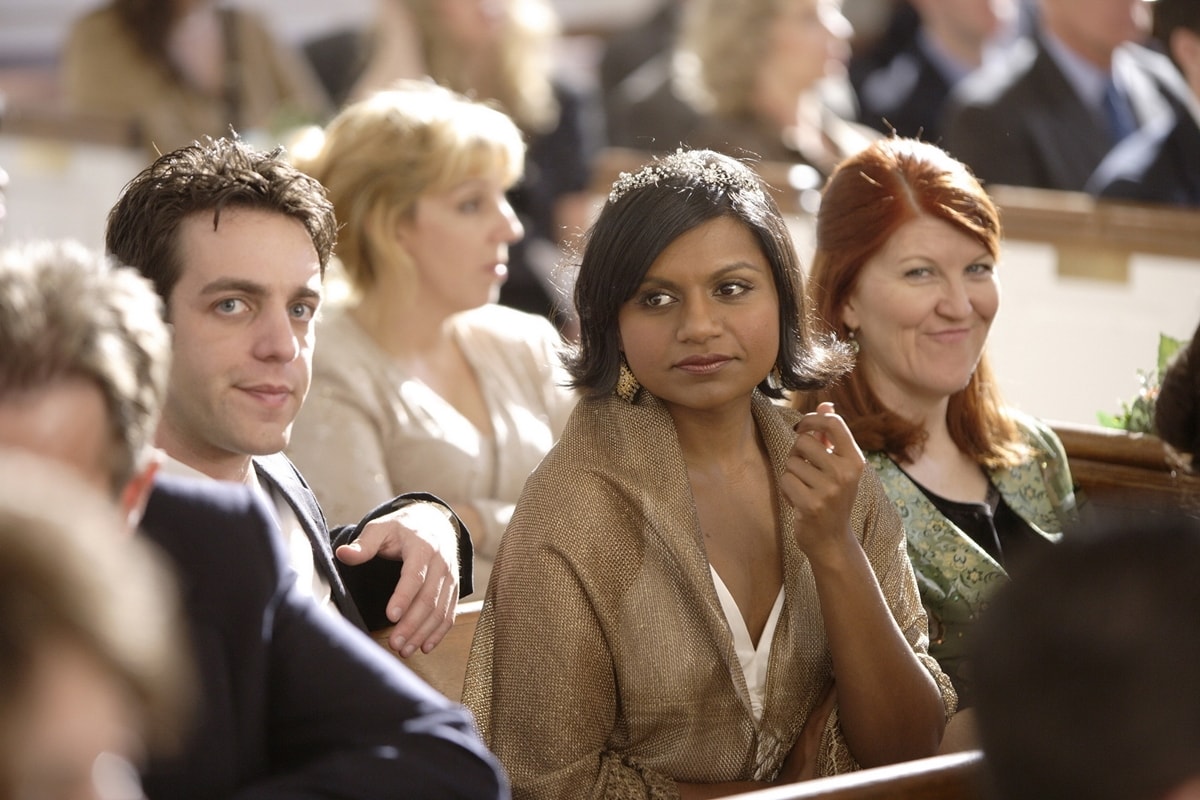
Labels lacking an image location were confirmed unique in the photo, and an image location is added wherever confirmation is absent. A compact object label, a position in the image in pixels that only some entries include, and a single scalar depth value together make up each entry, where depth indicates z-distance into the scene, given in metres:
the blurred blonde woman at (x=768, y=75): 11.27
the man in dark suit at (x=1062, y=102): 10.29
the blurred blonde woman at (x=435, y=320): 6.53
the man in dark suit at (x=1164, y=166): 9.29
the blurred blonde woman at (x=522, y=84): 11.41
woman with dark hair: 4.10
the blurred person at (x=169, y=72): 12.80
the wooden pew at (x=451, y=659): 4.53
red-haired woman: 5.35
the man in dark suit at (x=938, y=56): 13.76
